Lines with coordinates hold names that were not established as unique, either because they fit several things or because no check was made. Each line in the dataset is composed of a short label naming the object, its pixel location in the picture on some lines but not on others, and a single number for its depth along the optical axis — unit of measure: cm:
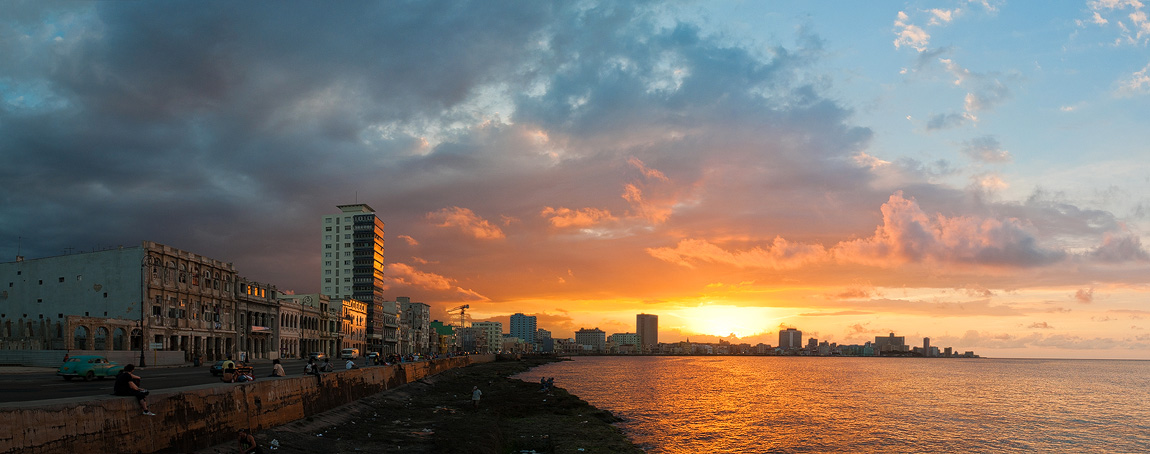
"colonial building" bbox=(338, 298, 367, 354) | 15288
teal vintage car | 4103
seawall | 1822
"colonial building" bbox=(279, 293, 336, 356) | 12725
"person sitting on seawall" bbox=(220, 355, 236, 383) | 3198
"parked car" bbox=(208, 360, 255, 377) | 4149
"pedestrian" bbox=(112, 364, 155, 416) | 2247
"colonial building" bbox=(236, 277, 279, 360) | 10056
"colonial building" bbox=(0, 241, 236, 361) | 7488
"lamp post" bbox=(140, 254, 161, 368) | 7523
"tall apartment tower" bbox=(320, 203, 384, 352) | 18012
